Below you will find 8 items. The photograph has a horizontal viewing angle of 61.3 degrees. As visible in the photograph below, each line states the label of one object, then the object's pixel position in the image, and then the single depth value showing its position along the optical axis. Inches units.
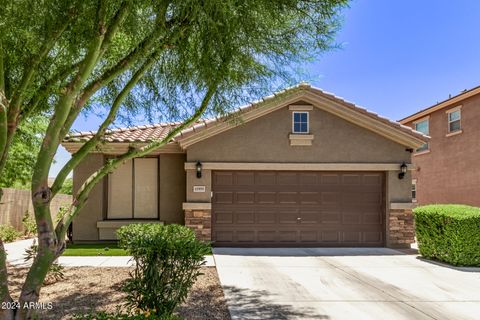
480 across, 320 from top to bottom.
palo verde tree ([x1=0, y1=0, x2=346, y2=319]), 174.4
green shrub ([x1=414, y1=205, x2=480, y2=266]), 398.0
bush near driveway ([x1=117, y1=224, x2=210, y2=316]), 212.4
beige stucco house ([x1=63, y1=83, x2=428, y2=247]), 508.1
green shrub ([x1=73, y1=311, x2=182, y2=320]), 186.7
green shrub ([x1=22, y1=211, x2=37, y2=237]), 673.6
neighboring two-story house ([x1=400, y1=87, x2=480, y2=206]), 730.2
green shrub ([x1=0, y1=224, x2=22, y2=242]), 590.9
